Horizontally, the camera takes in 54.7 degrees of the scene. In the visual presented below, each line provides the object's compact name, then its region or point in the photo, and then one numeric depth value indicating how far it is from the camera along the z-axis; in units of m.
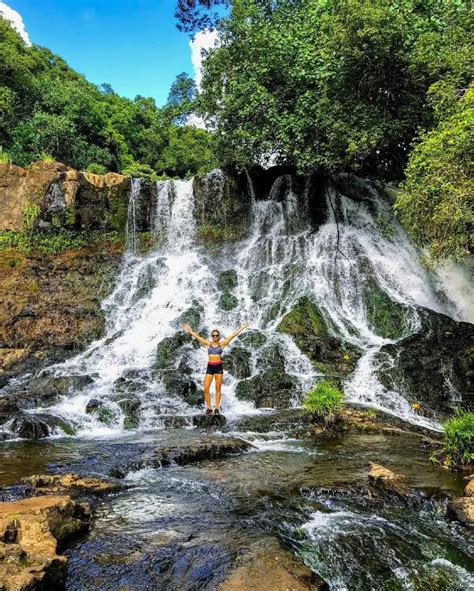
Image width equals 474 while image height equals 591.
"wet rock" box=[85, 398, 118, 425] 9.88
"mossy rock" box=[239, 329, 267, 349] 13.70
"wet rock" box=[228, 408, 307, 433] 9.14
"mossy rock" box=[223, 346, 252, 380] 12.31
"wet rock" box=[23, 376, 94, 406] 10.70
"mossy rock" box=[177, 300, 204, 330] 15.52
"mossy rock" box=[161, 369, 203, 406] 11.00
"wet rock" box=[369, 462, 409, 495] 5.62
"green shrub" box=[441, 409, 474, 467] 6.67
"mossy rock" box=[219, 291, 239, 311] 16.34
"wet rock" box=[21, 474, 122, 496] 5.43
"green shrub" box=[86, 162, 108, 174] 25.83
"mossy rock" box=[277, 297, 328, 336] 14.38
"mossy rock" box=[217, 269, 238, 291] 17.44
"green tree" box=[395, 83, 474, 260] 9.94
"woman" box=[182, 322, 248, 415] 9.88
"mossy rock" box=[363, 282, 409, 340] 14.73
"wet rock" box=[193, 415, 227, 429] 9.46
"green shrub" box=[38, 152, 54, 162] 19.93
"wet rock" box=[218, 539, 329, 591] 3.34
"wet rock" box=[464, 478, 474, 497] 5.38
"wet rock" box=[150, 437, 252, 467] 7.11
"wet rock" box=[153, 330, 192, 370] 13.51
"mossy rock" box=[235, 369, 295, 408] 11.18
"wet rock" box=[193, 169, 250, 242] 20.84
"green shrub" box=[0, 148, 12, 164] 20.40
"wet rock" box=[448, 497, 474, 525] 4.98
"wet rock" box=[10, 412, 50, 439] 8.74
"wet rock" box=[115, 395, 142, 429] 9.77
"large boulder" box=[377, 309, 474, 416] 11.32
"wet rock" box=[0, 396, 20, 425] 9.33
